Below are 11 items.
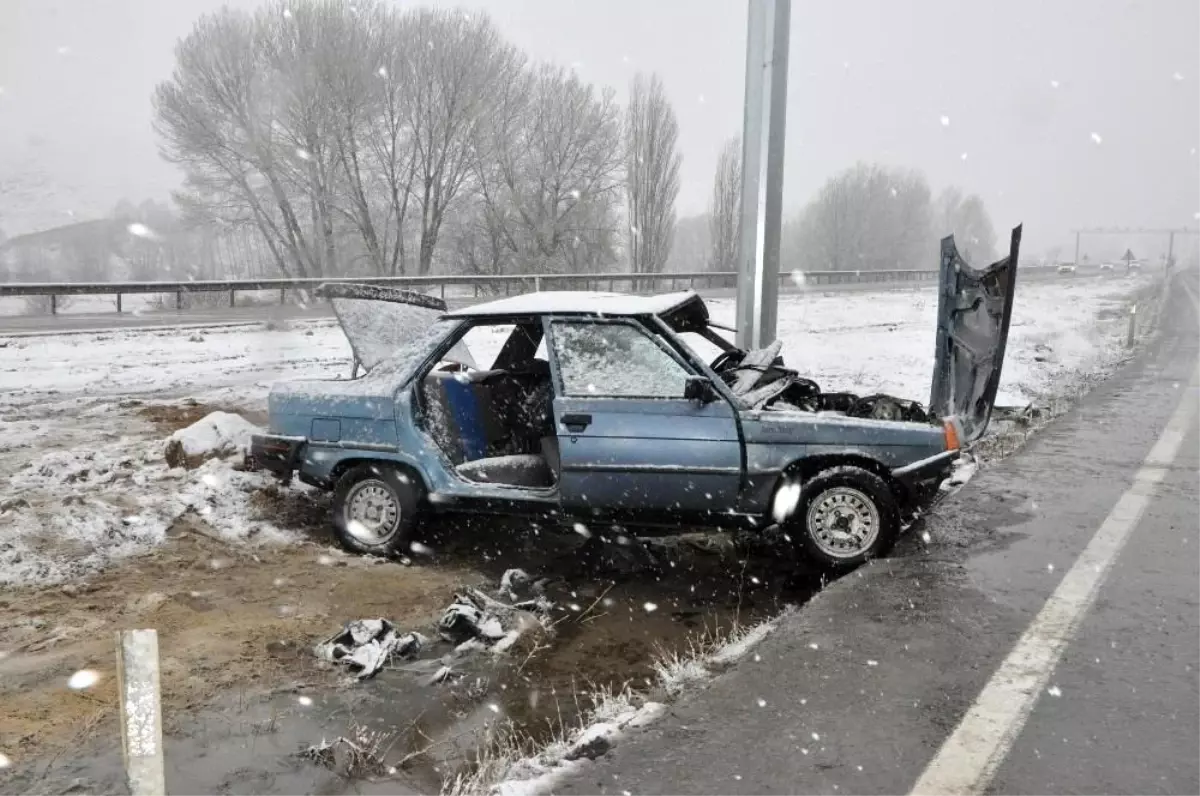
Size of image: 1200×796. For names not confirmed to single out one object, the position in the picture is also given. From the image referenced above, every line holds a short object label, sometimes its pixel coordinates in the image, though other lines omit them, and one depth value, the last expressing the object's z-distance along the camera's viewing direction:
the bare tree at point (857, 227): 60.81
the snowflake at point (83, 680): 3.73
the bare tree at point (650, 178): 39.91
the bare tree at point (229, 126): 30.81
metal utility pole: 8.07
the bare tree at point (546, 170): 36.51
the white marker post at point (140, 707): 2.39
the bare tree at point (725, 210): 43.03
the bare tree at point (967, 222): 76.50
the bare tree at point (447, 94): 33.88
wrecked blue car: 5.05
